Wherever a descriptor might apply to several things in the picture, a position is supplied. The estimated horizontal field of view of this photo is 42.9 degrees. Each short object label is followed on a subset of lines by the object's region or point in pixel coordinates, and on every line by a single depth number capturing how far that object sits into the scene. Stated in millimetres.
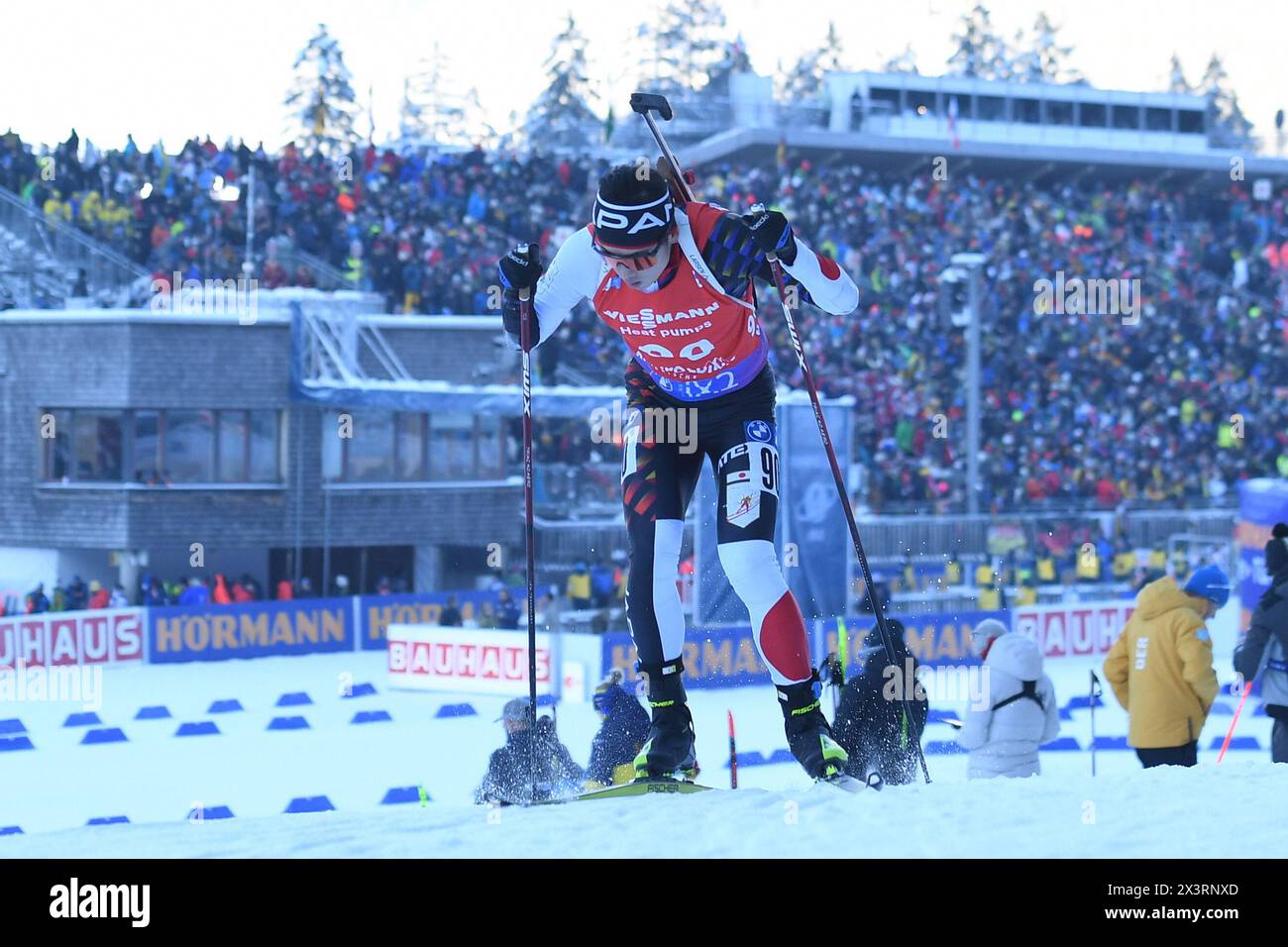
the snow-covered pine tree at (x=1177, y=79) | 74562
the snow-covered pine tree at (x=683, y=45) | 63375
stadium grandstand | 24484
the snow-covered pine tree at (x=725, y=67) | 49656
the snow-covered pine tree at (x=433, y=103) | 72562
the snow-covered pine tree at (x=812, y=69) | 68000
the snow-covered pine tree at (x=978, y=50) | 67750
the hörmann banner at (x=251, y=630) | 21672
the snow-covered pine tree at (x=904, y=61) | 64312
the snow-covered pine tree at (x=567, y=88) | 60781
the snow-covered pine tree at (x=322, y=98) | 63344
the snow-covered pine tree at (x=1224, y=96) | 77562
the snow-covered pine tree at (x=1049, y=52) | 73562
